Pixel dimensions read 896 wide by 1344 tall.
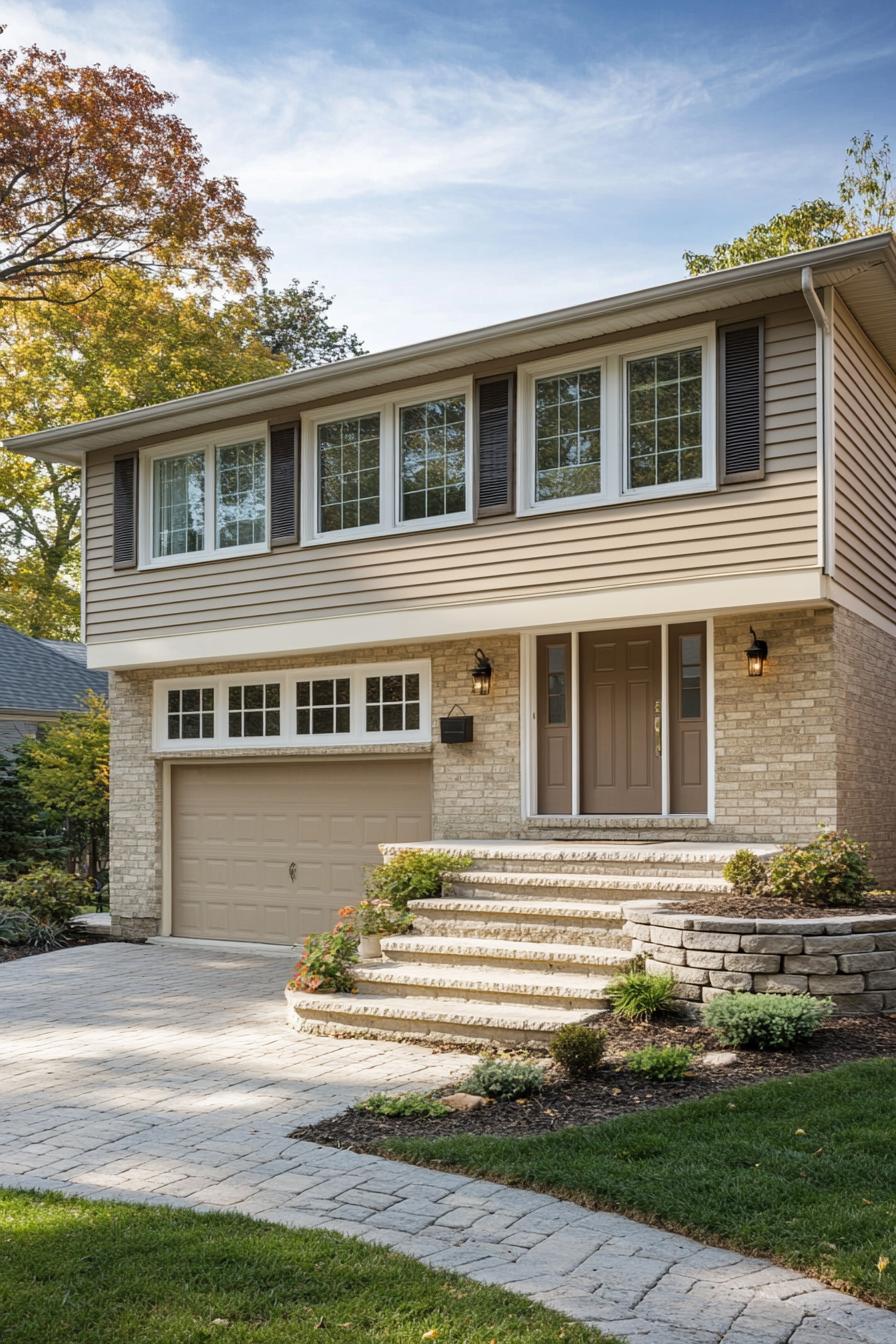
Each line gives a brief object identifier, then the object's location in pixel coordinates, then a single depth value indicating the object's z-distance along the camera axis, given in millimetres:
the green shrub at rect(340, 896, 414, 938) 9352
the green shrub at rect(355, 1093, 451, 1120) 6016
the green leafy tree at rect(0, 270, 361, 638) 21844
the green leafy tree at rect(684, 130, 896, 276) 21250
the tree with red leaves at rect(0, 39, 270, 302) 18500
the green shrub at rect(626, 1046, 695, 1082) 6129
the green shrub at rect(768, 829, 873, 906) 7926
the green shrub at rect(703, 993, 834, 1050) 6500
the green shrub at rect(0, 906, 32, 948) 13023
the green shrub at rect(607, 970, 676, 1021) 7234
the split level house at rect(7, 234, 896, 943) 9383
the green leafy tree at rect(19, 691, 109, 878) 16234
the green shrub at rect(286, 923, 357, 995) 8508
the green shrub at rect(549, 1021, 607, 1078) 6246
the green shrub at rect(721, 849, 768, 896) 8250
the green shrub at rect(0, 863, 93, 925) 13531
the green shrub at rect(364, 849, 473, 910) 9586
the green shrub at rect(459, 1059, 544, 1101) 6148
